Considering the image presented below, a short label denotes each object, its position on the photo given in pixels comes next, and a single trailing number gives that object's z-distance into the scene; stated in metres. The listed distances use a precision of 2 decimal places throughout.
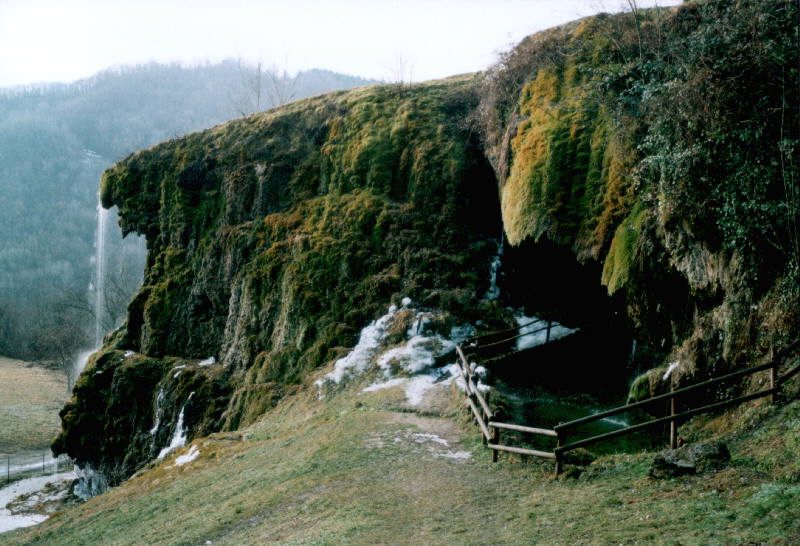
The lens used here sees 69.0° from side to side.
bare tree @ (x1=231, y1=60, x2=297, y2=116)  133.74
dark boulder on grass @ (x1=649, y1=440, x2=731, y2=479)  8.66
